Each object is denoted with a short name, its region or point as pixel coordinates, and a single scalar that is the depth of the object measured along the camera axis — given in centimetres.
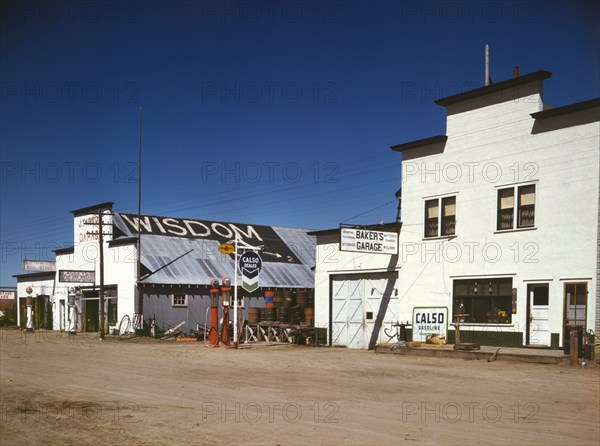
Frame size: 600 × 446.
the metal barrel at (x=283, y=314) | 3738
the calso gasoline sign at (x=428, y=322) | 2612
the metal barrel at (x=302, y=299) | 3879
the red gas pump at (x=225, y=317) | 2969
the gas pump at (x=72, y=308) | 4719
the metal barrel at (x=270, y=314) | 3728
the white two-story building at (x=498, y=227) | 2188
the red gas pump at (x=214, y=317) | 3062
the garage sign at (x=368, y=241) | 2659
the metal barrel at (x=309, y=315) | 3572
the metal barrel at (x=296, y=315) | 3728
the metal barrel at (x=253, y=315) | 3716
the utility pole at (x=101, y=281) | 3939
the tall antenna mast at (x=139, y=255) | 4244
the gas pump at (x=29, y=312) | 5146
